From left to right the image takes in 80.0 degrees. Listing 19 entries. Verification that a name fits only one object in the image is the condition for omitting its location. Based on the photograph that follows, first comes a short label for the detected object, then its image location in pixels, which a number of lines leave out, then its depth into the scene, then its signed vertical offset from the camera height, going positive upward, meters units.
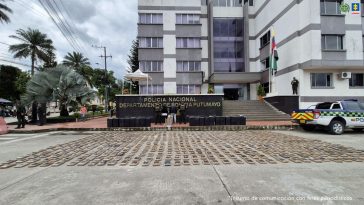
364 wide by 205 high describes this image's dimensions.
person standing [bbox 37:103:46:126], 17.19 -0.58
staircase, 19.81 -0.47
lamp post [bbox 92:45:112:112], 38.17 +7.73
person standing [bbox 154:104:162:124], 16.94 -0.78
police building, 19.80 +6.78
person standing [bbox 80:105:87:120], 21.29 -0.44
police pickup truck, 12.21 -0.68
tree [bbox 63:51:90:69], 49.78 +10.81
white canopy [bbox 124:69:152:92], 18.22 +2.55
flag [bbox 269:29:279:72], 22.27 +5.18
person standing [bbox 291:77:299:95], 20.23 +1.89
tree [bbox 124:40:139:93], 38.53 +8.43
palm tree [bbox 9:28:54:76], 35.09 +10.13
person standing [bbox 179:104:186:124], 17.11 -0.64
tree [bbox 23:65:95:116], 18.45 +1.67
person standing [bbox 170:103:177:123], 16.81 -0.54
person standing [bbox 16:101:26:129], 15.65 -0.51
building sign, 18.50 +0.19
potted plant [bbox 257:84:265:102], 24.76 +1.44
